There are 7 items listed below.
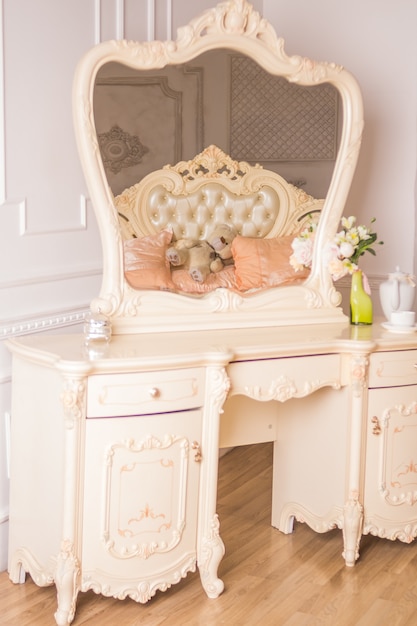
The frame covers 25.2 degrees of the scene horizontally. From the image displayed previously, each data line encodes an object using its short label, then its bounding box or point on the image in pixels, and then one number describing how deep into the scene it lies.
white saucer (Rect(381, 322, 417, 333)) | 3.32
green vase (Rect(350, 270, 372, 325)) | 3.44
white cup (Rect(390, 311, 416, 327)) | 3.34
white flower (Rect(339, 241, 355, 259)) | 3.34
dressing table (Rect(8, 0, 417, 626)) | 2.70
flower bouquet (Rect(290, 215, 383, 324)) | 3.36
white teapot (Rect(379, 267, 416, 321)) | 3.46
